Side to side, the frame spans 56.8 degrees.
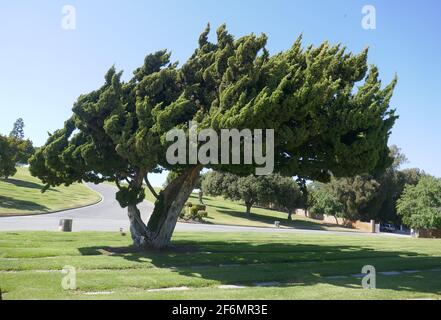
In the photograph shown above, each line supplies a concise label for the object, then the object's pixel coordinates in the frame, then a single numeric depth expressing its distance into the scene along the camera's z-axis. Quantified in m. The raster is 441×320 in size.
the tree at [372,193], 62.94
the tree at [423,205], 40.41
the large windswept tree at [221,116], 14.59
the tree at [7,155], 44.13
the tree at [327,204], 64.31
